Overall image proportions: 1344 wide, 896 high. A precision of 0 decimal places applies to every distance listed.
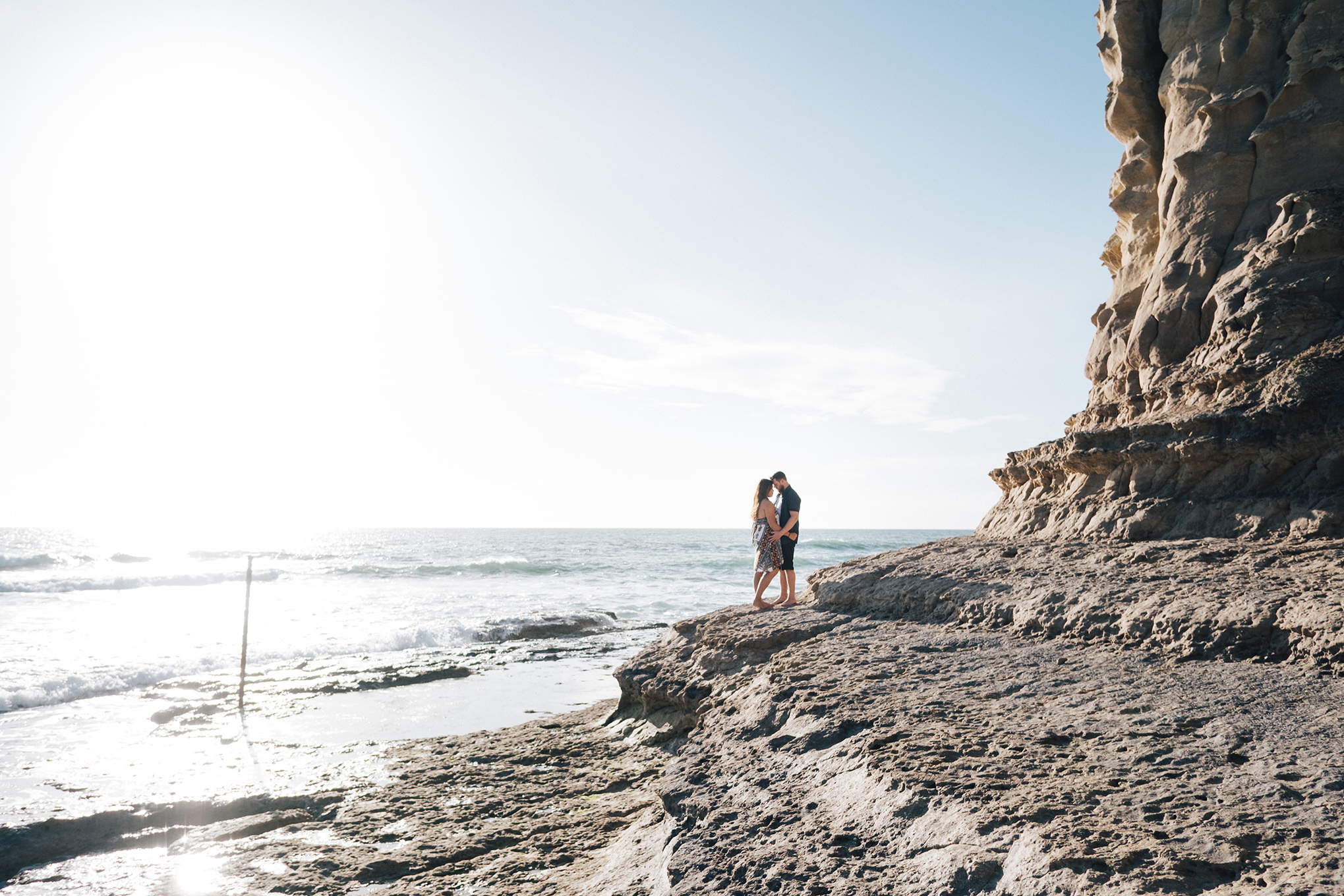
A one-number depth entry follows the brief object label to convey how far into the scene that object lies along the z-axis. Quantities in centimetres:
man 783
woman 786
